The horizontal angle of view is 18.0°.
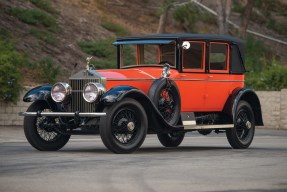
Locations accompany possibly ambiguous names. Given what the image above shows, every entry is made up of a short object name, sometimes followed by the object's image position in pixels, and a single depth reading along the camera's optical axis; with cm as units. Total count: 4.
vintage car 1556
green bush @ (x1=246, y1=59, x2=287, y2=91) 3209
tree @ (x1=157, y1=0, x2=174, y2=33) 4508
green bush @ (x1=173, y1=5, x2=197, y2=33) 4912
